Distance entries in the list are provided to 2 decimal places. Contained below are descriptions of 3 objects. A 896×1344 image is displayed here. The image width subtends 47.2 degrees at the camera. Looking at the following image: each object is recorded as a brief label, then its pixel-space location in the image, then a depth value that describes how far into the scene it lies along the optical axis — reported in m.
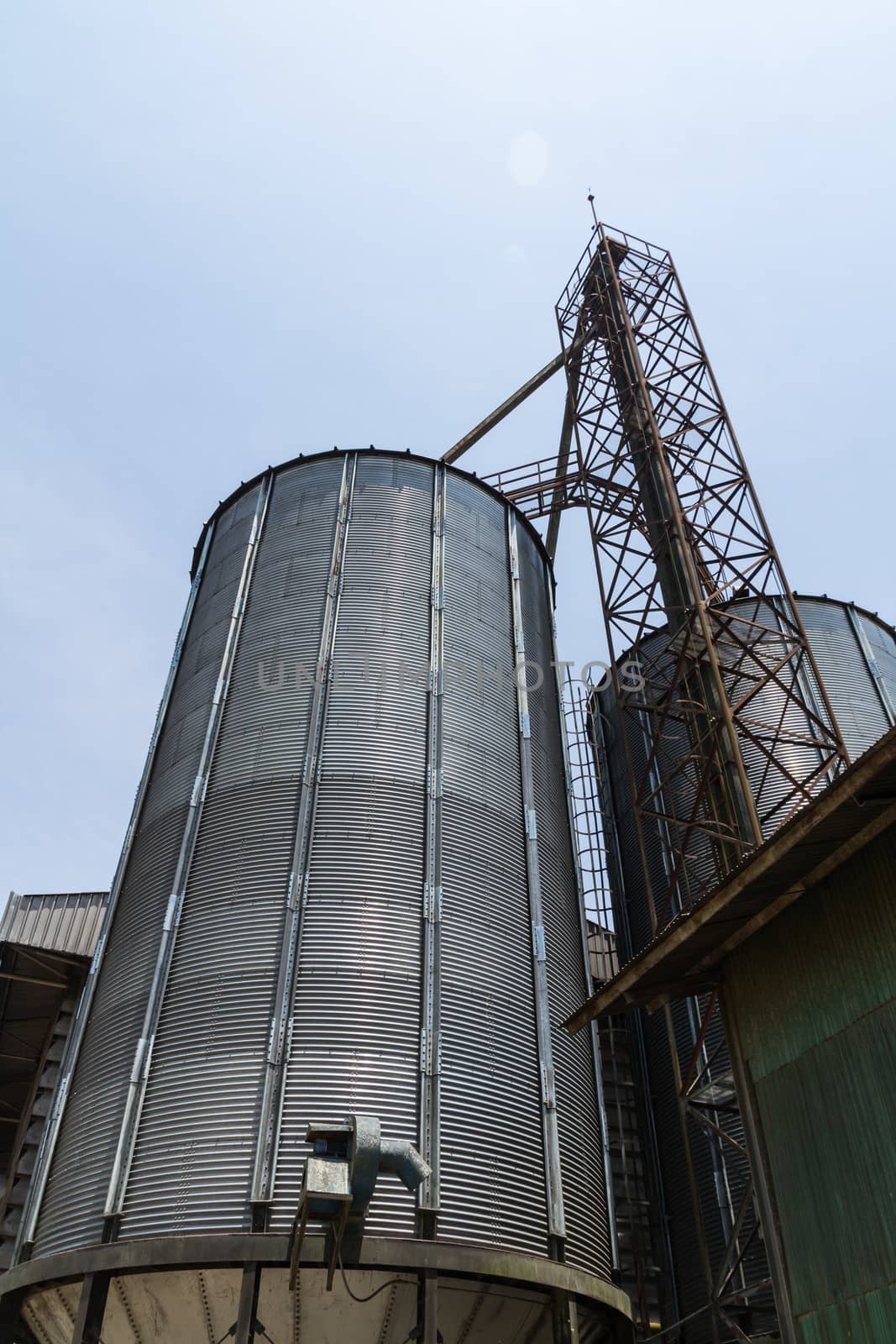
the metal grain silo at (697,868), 20.80
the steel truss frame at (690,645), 20.64
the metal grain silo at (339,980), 13.24
